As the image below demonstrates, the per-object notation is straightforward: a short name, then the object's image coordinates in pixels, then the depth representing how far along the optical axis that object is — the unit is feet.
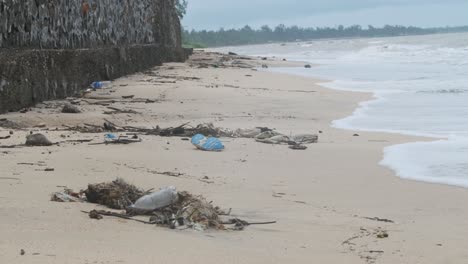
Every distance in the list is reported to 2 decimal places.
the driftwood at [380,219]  23.12
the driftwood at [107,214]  19.75
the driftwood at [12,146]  31.29
